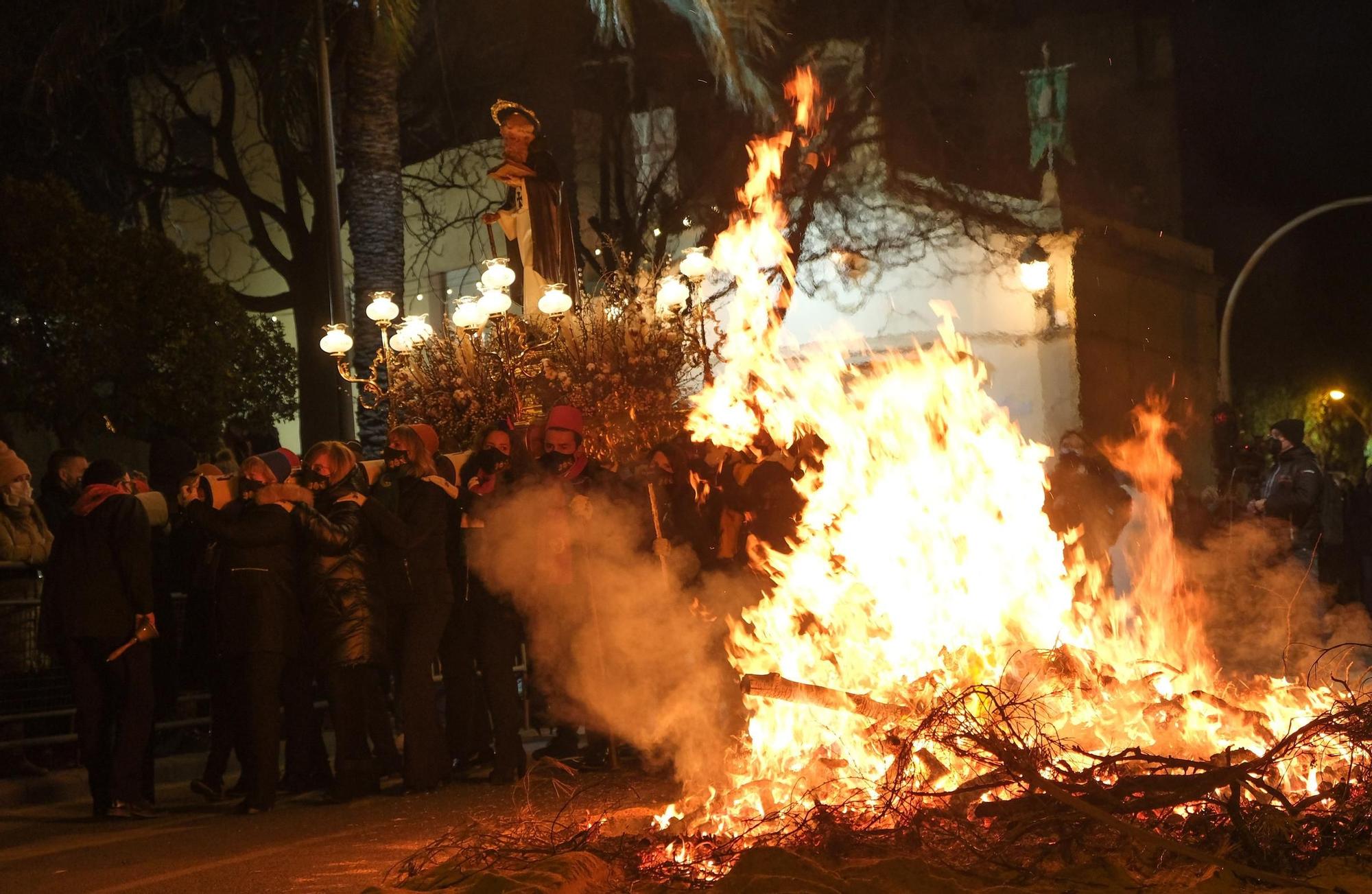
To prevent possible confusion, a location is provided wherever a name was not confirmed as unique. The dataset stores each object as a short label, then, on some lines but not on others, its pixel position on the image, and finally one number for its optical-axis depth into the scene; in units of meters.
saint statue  14.45
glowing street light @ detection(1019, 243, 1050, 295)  23.59
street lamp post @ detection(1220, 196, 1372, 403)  23.11
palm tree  18.22
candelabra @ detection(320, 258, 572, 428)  13.29
